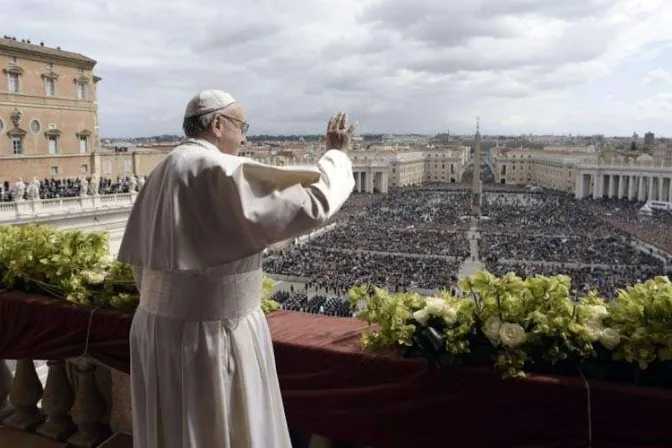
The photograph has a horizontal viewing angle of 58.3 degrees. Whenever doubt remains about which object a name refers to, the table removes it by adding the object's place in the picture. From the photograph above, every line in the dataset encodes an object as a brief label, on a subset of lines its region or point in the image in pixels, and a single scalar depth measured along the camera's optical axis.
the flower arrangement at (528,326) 2.35
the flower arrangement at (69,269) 3.56
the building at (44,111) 24.67
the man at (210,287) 2.06
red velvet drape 2.31
